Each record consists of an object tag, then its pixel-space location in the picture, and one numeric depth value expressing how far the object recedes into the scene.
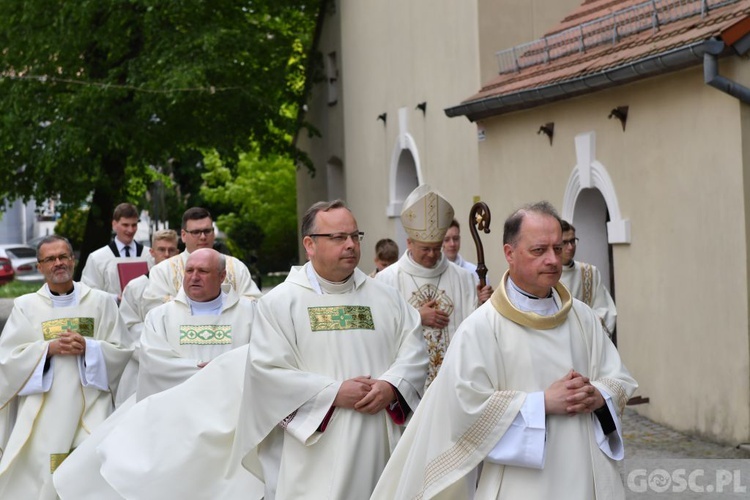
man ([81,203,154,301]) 12.58
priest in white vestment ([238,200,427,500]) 6.49
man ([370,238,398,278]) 11.21
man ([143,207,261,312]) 10.01
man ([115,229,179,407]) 10.17
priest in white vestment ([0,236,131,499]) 9.21
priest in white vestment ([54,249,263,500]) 8.20
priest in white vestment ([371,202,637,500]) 5.18
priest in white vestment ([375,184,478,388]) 9.19
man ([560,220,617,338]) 9.90
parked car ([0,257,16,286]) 40.19
